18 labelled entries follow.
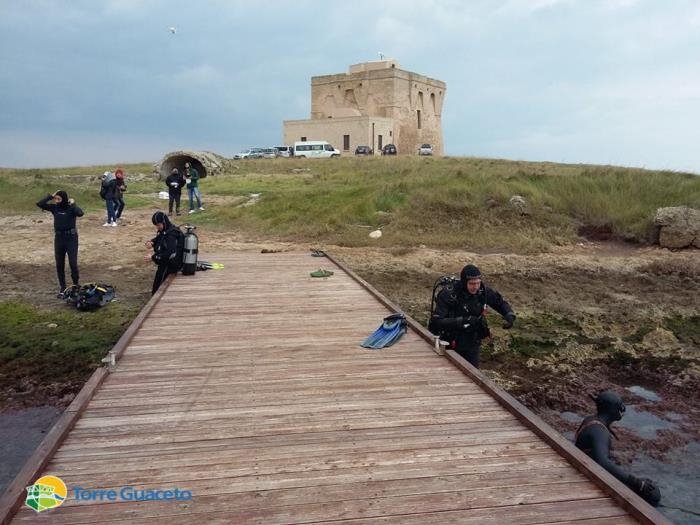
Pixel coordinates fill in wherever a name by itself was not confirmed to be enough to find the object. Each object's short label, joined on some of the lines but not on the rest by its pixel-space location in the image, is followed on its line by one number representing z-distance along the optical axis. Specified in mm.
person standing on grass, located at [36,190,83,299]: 10812
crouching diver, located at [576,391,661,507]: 4555
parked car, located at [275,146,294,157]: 48844
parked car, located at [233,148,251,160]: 50162
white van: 45619
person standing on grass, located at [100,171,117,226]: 18438
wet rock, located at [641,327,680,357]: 9500
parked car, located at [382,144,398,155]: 50719
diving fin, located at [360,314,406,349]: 6523
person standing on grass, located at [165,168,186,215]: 20422
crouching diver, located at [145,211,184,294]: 9883
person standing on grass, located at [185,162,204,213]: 21188
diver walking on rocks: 6621
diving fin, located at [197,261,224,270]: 11266
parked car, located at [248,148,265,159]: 49116
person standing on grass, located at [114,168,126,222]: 18892
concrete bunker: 31422
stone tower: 51500
